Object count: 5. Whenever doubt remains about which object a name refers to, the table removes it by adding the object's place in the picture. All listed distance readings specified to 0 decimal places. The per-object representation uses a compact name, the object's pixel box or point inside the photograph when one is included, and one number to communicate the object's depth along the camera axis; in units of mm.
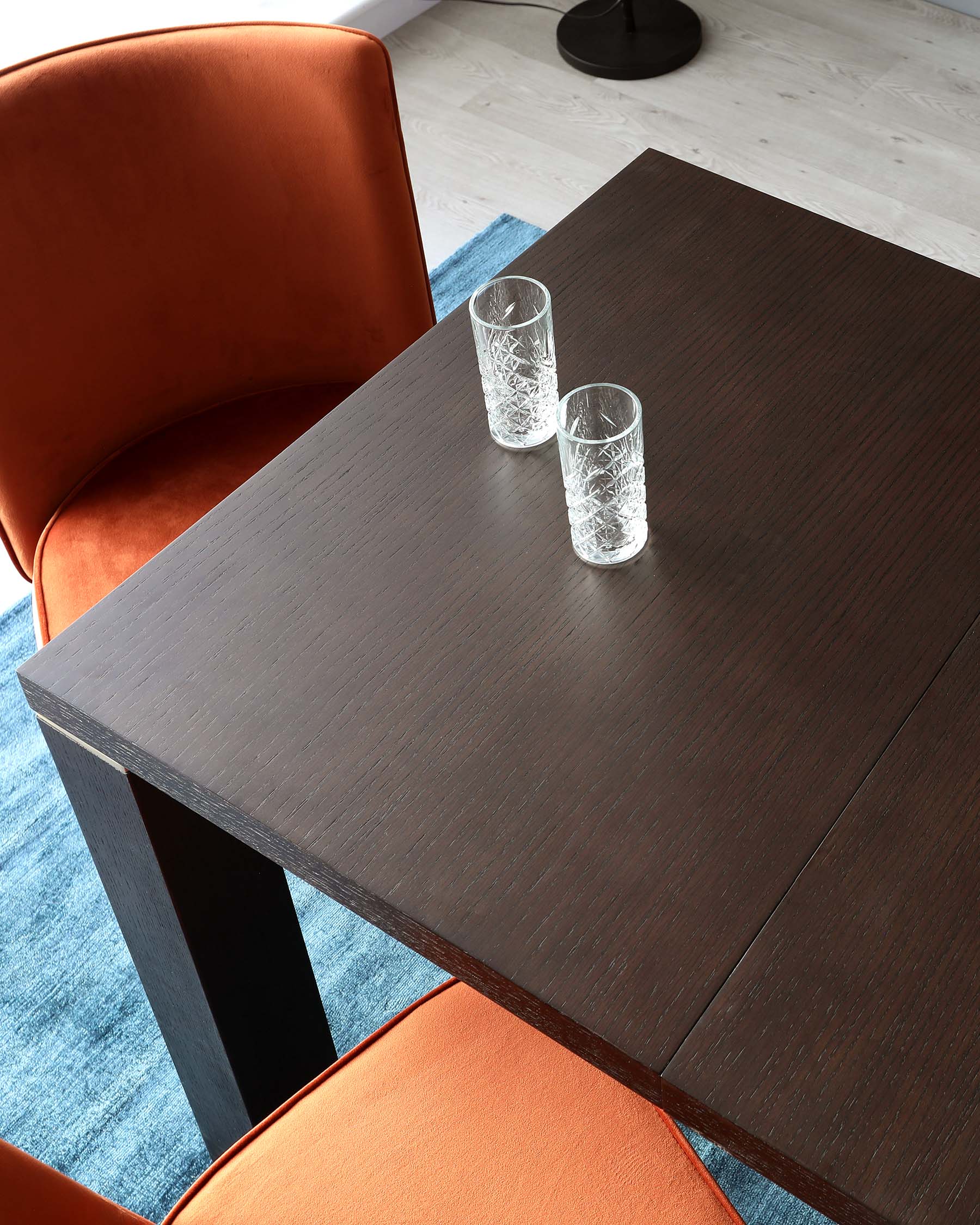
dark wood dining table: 792
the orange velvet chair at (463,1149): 966
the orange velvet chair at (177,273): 1435
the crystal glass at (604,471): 980
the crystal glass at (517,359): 1093
